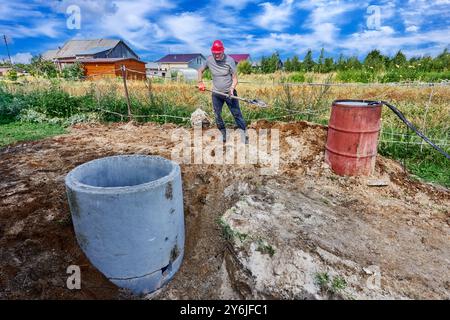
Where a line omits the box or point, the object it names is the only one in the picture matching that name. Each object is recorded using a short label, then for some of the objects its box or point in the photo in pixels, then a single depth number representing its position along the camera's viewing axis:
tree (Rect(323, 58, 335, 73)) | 18.73
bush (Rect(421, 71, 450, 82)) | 13.13
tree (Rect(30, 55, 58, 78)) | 27.72
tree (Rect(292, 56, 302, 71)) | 23.25
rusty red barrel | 3.79
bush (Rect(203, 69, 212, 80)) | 21.28
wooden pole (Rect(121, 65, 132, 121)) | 7.32
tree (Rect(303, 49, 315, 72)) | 21.09
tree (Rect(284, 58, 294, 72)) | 23.70
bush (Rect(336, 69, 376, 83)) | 13.70
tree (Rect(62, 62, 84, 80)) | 25.46
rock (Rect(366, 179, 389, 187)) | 3.86
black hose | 3.81
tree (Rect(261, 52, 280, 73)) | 23.45
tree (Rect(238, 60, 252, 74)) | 26.78
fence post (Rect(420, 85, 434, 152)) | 4.89
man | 4.75
